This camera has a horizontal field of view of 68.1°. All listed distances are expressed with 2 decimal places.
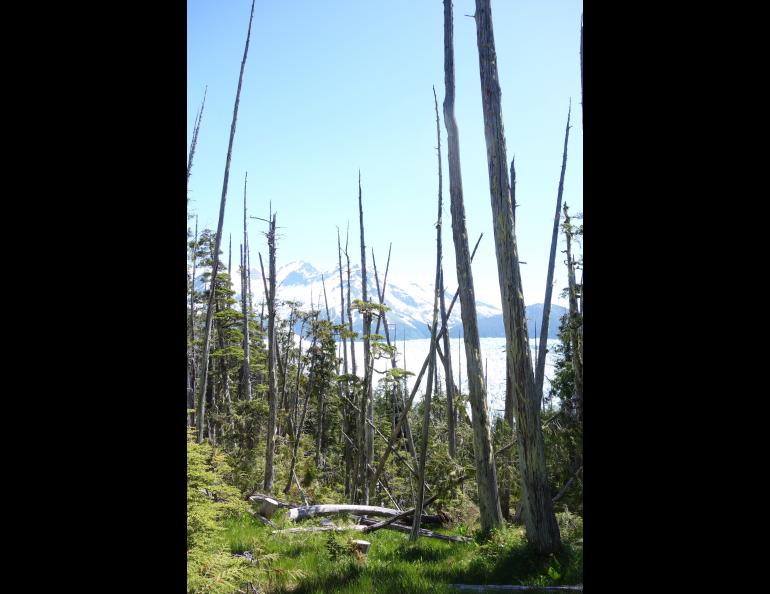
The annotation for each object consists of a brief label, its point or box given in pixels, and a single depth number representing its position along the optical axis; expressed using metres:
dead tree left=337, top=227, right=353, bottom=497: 17.95
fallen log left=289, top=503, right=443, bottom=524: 9.34
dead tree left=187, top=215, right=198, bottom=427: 14.65
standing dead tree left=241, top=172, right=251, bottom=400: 16.78
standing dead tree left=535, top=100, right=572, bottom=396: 9.55
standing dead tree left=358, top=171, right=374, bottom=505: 10.66
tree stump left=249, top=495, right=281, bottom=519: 10.01
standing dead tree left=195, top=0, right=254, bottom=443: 9.17
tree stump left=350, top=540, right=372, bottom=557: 6.29
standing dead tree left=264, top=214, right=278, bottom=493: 13.05
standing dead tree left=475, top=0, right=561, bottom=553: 5.93
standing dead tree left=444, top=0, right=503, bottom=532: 7.33
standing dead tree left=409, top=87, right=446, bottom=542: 6.59
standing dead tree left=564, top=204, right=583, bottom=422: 9.20
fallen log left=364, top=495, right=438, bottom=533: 8.52
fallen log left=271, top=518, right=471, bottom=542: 7.56
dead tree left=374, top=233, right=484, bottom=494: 6.71
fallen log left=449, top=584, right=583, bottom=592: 4.81
